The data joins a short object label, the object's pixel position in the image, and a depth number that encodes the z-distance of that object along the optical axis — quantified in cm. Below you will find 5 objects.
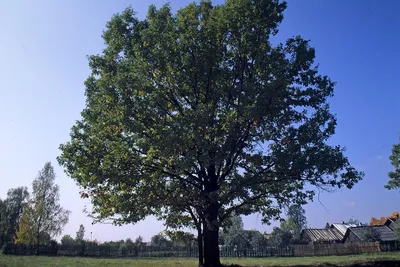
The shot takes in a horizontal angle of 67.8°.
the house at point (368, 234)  5881
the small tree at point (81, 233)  7755
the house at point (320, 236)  6711
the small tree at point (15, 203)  7778
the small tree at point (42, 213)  5056
